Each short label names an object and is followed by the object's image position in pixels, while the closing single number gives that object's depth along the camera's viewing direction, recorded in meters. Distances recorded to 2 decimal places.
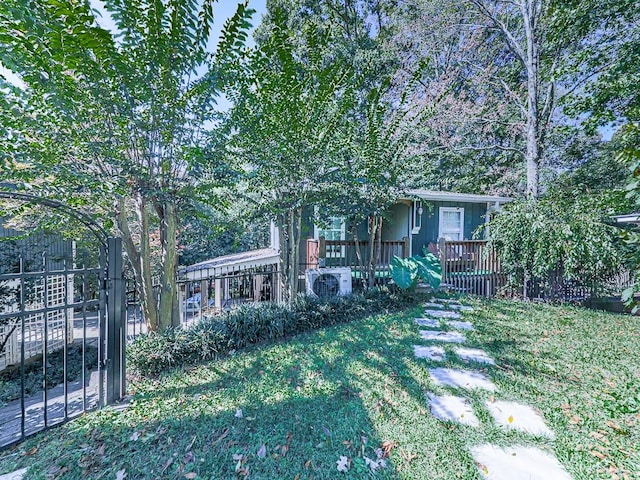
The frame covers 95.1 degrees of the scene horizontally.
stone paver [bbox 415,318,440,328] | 4.92
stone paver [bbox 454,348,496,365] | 3.62
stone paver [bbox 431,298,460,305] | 6.30
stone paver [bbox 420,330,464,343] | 4.27
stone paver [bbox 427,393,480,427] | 2.47
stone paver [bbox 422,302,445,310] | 6.05
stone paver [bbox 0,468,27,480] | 1.93
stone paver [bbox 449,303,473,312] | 5.73
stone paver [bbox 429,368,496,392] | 3.01
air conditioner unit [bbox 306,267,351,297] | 6.52
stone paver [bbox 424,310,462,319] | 5.40
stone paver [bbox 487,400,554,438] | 2.33
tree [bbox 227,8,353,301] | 4.15
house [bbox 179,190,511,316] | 7.25
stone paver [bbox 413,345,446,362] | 3.69
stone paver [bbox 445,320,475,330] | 4.76
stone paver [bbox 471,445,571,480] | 1.90
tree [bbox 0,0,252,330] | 2.69
